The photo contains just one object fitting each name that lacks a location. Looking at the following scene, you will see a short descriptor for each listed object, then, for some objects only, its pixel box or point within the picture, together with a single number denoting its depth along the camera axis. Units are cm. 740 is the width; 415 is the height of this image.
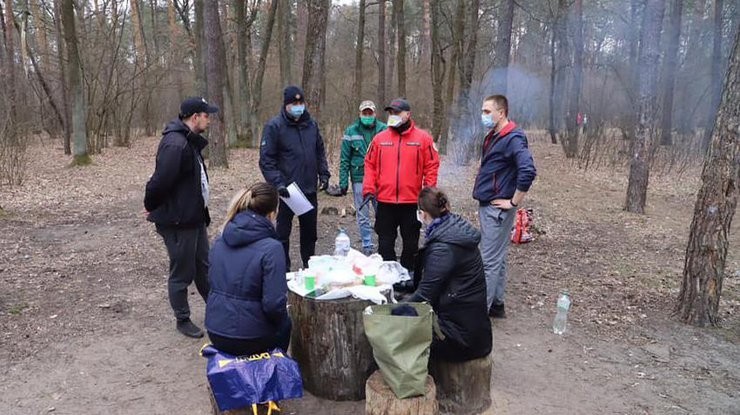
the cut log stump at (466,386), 326
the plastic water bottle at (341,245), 452
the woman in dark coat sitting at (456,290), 316
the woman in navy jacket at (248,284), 293
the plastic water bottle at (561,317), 449
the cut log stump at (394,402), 292
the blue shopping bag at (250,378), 286
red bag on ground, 719
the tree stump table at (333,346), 326
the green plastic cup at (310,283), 339
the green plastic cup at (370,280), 348
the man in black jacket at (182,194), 384
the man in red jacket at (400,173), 483
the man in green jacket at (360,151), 584
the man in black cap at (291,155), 495
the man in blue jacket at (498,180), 411
